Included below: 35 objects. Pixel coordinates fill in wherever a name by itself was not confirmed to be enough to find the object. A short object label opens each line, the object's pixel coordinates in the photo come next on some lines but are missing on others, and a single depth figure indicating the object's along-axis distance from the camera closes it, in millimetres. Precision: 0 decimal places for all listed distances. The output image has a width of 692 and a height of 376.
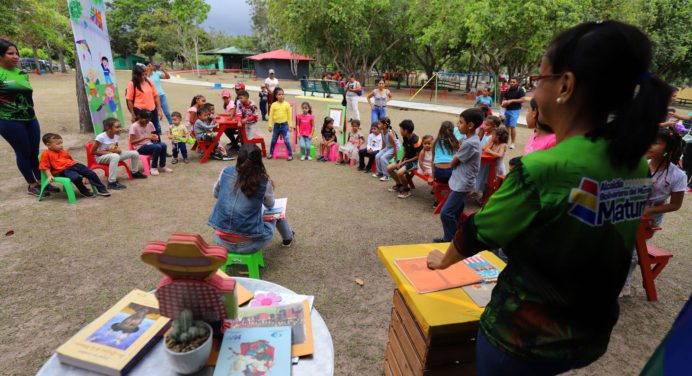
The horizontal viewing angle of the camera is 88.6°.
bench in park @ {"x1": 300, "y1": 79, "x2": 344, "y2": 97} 20766
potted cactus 1364
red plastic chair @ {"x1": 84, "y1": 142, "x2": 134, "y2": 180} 5777
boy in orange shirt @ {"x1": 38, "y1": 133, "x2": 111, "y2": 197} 5090
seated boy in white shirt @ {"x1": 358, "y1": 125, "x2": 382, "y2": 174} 7113
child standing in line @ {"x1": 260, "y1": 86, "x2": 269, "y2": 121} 12674
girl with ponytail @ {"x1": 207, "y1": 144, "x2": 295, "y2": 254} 3154
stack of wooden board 1742
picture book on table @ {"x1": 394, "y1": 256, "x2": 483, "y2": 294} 1835
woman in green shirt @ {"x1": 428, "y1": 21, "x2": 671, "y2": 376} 1004
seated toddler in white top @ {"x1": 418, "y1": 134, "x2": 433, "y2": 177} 5730
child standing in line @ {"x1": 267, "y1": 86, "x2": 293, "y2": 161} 7871
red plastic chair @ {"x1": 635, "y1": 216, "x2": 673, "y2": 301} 3354
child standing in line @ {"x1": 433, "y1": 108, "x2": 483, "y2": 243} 3877
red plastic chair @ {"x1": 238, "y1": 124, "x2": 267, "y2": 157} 8109
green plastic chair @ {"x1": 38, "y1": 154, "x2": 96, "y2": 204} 5145
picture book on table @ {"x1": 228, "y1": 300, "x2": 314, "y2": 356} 1649
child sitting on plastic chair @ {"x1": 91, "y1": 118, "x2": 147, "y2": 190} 5789
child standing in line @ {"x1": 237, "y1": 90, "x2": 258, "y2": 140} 8055
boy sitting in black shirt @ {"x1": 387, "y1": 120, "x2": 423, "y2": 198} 5826
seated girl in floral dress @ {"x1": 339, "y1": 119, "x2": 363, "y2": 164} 7691
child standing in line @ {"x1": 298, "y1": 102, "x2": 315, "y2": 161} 8102
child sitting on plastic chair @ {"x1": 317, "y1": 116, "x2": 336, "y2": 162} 8156
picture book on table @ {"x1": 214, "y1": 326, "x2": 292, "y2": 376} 1450
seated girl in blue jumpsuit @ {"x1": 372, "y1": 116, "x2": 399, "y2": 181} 6547
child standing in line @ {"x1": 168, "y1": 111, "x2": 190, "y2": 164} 7309
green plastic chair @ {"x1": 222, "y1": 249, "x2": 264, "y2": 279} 3399
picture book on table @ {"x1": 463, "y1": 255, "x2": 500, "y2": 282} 1954
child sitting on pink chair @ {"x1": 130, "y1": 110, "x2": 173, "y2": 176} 6570
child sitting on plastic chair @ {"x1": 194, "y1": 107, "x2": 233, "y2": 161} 7668
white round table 1474
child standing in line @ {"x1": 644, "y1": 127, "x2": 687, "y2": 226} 3150
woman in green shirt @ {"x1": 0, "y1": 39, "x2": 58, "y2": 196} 4832
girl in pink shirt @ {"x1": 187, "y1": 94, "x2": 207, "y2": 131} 7848
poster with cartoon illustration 7797
